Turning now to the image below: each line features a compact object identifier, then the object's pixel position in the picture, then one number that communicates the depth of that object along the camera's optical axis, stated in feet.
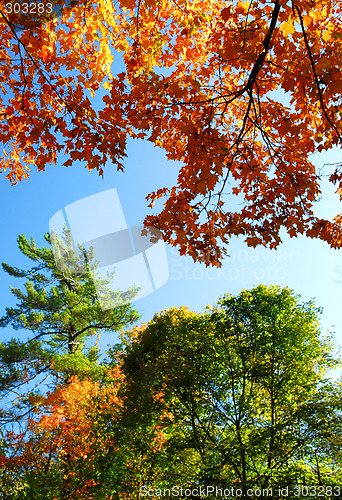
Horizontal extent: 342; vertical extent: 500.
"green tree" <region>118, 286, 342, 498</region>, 23.34
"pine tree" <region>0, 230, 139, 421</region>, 53.26
